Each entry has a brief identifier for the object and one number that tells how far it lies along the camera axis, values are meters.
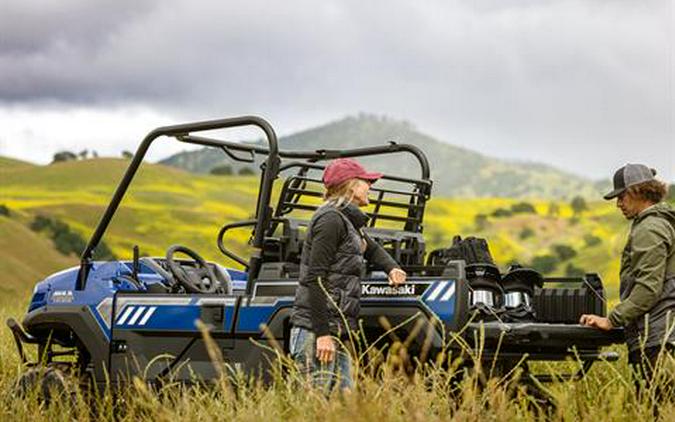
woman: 6.15
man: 6.23
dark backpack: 7.31
